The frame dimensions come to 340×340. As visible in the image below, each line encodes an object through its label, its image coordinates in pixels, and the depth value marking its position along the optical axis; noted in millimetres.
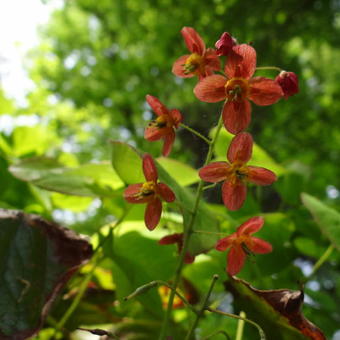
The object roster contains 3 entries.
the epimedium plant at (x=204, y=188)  109
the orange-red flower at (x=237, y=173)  111
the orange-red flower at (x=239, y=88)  109
